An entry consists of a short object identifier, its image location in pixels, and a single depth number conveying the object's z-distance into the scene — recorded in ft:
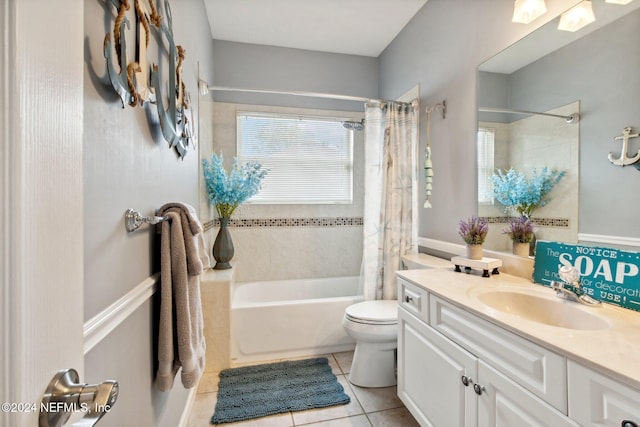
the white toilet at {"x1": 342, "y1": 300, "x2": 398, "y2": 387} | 6.11
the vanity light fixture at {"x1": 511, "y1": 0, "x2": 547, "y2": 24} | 4.58
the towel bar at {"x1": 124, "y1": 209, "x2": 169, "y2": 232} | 2.88
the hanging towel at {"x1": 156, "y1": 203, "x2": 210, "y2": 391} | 3.45
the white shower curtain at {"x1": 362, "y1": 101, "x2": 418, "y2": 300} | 7.72
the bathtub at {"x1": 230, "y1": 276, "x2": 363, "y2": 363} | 7.32
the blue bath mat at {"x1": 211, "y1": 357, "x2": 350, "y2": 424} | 5.67
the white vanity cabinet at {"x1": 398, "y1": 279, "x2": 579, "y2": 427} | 2.76
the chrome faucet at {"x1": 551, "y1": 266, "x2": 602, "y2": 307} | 3.63
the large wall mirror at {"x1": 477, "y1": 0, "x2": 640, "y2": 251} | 3.79
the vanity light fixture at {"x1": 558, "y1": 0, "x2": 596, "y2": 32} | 4.03
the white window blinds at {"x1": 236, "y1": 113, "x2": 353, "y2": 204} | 9.57
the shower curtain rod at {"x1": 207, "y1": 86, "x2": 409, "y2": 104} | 7.68
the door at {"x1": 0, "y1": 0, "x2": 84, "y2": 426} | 0.98
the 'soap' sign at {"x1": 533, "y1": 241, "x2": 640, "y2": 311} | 3.45
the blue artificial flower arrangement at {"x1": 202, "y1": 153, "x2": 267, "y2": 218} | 7.44
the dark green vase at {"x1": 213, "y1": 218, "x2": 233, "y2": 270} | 7.67
